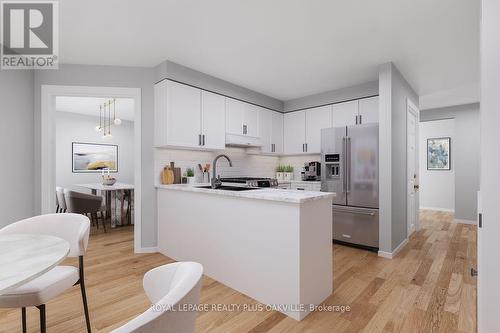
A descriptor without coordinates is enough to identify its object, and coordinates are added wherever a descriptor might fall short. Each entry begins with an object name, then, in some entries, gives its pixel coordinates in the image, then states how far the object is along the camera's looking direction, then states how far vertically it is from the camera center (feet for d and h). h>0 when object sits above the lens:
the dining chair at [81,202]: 14.02 -2.05
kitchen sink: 9.44 -0.83
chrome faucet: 9.29 -0.61
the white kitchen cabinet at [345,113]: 13.15 +2.95
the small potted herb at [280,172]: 16.65 -0.37
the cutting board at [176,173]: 11.47 -0.31
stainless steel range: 12.40 -0.79
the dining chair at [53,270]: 4.27 -2.17
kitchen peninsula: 6.11 -2.19
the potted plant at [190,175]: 11.65 -0.43
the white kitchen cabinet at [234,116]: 12.93 +2.76
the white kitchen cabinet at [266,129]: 15.01 +2.32
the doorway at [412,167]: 12.87 -0.01
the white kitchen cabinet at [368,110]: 12.36 +2.92
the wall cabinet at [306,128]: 14.54 +2.41
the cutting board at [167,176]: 11.02 -0.43
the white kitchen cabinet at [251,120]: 13.94 +2.70
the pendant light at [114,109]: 16.98 +4.45
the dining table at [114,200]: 15.76 -2.16
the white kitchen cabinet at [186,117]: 10.33 +2.25
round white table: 2.81 -1.29
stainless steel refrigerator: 10.96 -0.62
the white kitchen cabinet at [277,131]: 15.92 +2.33
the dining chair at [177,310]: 1.70 -1.07
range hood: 13.06 +1.46
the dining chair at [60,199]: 14.96 -2.06
